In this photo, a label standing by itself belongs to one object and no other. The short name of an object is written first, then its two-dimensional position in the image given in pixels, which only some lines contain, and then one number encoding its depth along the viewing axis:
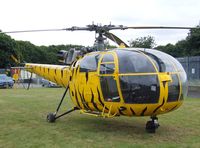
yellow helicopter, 5.75
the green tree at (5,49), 37.86
